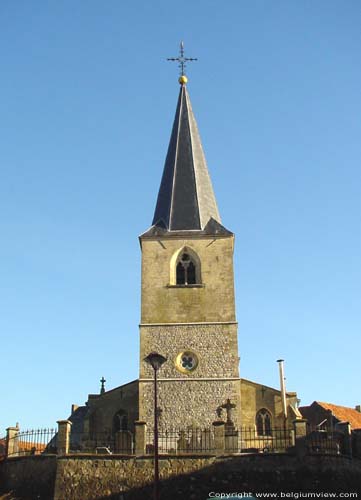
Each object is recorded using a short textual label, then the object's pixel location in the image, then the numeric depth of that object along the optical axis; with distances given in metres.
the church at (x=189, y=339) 27.44
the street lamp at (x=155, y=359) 16.27
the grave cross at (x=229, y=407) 26.83
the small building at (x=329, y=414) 38.09
